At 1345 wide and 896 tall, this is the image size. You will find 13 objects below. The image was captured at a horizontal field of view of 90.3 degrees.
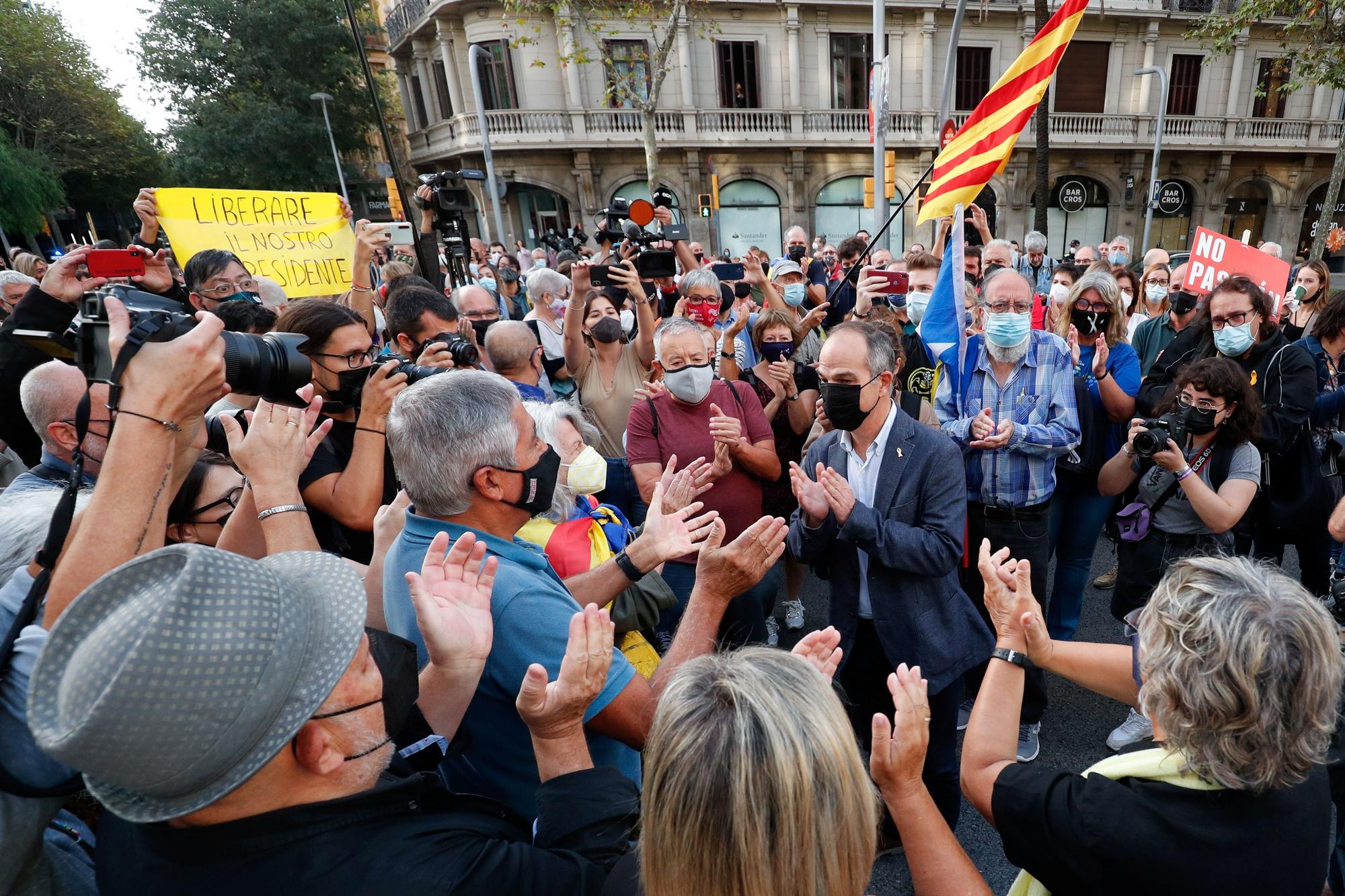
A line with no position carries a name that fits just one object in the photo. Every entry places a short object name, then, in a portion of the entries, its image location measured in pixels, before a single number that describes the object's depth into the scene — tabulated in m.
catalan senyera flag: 3.38
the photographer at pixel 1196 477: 2.73
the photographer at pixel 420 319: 3.28
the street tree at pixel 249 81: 23.22
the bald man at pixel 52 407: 2.19
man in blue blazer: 2.23
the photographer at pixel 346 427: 2.30
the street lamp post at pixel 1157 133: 17.52
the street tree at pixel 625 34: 16.11
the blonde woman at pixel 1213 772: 1.14
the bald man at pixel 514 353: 3.52
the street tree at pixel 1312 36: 11.67
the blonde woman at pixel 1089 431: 3.49
